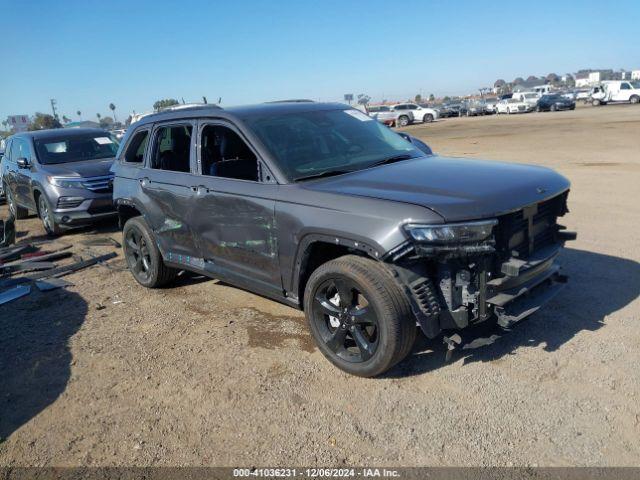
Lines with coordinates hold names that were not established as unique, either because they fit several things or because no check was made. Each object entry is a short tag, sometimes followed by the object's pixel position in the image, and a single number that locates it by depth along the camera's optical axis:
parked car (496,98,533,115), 48.22
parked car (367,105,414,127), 43.06
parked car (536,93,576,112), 45.66
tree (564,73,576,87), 158.32
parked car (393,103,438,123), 44.56
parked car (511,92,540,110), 48.41
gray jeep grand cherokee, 3.35
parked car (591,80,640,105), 43.75
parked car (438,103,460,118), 51.11
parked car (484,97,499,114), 50.63
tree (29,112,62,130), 72.84
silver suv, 8.91
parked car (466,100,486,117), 51.58
